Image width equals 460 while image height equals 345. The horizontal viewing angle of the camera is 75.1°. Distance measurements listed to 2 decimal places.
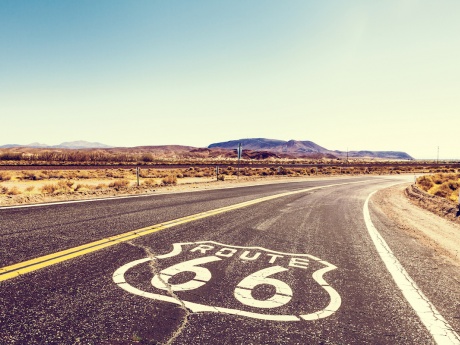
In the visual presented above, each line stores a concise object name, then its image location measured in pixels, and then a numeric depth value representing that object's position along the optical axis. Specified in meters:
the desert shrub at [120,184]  21.31
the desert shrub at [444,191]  16.70
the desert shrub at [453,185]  19.21
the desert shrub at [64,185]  18.00
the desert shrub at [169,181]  23.10
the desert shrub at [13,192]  15.39
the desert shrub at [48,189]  16.51
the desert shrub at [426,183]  21.33
